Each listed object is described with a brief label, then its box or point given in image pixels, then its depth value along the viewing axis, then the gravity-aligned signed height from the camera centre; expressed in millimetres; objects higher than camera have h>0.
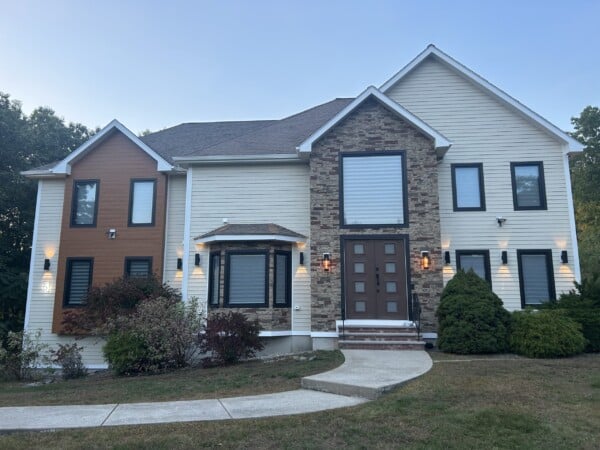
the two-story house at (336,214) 12258 +2309
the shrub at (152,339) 10562 -1176
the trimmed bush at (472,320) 9945 -655
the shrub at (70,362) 11742 -1941
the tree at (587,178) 27516 +7192
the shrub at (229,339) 10242 -1119
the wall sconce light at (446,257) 12758 +995
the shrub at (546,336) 9422 -961
